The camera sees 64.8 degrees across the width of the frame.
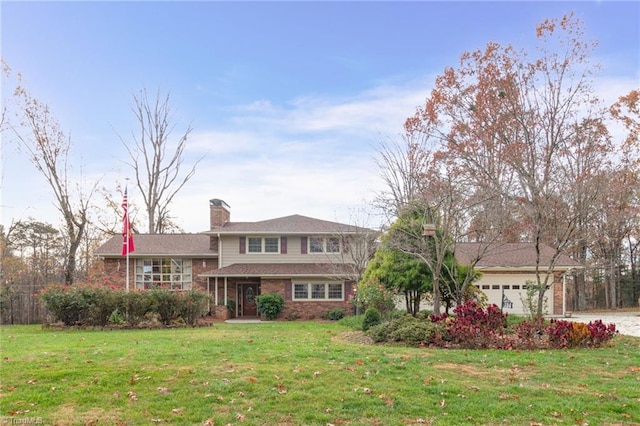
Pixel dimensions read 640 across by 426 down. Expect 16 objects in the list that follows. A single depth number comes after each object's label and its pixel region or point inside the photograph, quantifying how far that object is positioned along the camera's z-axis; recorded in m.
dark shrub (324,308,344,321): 22.75
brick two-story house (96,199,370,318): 24.14
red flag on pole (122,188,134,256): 19.69
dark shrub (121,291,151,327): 17.28
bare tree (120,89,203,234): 33.16
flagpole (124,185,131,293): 19.75
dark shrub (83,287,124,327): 16.94
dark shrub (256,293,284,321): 23.09
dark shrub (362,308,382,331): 14.70
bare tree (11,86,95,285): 26.44
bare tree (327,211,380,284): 22.34
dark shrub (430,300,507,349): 10.56
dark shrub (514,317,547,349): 10.44
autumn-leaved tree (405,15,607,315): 14.31
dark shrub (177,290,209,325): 18.08
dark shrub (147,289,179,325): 17.55
